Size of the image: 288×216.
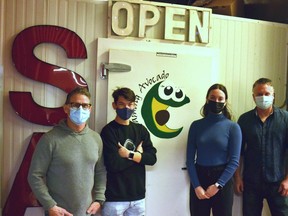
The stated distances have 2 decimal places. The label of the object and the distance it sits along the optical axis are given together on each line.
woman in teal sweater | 2.28
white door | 2.53
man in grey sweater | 1.83
